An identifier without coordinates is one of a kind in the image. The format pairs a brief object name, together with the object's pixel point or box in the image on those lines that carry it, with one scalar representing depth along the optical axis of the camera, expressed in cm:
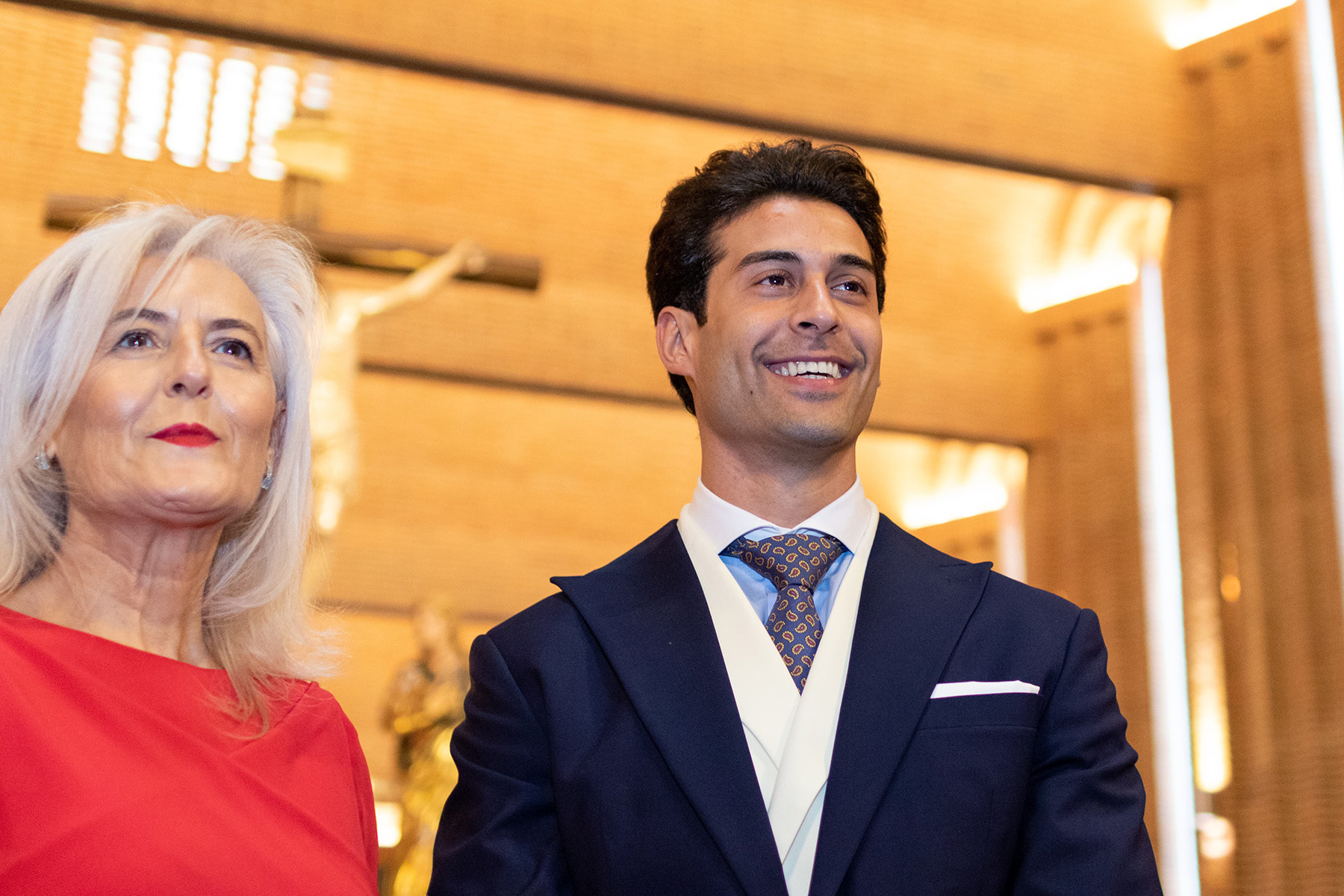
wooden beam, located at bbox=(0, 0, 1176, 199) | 784
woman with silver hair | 192
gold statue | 784
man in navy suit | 205
